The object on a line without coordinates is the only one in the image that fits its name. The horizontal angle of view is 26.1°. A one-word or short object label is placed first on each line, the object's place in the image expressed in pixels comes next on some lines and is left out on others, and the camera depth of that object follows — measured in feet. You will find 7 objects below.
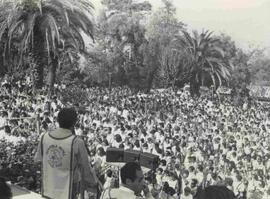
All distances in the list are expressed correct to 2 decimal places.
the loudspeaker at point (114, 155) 20.30
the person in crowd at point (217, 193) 8.58
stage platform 20.94
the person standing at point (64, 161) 13.64
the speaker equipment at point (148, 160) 19.10
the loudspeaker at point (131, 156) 19.65
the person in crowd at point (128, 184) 11.91
